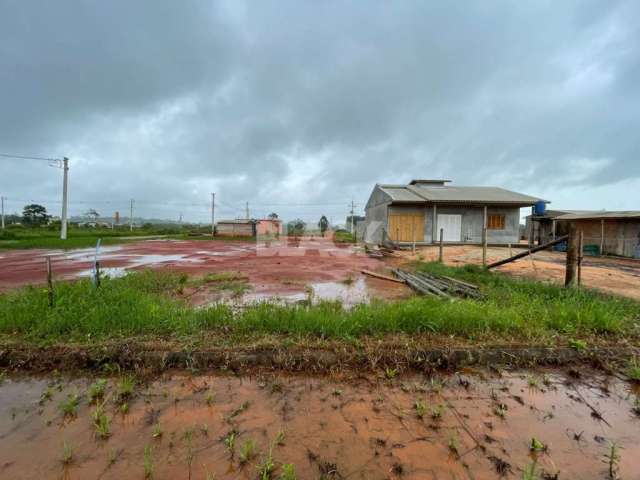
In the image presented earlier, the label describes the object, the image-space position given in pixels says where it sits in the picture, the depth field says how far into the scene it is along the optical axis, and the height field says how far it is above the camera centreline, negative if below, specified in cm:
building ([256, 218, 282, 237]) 3541 +68
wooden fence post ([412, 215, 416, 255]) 1800 +84
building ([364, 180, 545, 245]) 1786 +150
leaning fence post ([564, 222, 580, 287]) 507 -16
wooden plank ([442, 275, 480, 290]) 589 -99
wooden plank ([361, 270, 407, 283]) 746 -113
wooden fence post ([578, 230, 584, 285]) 504 -8
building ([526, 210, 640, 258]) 1205 +69
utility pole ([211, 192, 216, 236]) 3547 +67
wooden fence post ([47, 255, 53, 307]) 383 -94
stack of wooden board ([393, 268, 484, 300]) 548 -106
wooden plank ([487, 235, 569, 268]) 528 -3
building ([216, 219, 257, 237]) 3578 +38
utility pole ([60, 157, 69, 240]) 2180 +316
